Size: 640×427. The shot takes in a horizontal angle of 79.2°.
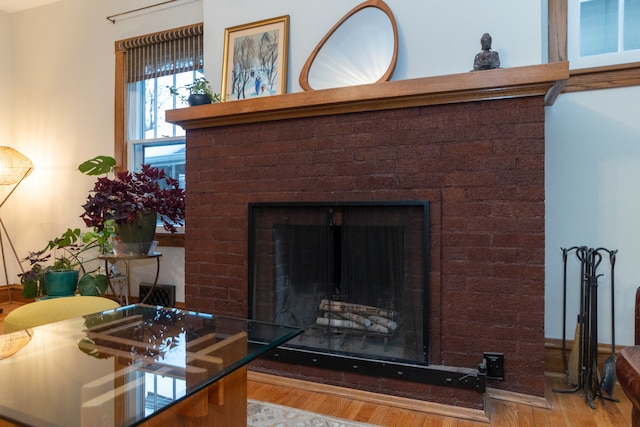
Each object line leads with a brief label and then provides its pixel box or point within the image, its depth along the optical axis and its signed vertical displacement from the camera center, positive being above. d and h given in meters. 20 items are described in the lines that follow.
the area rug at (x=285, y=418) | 1.63 -0.89
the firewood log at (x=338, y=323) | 2.03 -0.58
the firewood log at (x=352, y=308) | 1.98 -0.49
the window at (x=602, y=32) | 2.03 +0.99
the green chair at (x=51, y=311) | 1.74 -0.46
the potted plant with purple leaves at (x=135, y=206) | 2.71 +0.06
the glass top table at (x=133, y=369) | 0.84 -0.42
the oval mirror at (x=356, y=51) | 2.17 +0.95
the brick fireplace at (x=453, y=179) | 1.75 +0.18
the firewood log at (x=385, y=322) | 1.96 -0.55
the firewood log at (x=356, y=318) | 2.01 -0.54
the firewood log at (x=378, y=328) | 1.98 -0.58
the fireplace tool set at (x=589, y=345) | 1.83 -0.62
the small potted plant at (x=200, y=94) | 2.39 +0.77
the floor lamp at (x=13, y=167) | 3.60 +0.45
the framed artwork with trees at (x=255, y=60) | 2.44 +1.01
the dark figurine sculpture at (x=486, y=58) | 1.84 +0.76
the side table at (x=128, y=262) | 2.76 -0.37
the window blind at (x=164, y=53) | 3.16 +1.38
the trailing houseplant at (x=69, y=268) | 3.19 -0.47
